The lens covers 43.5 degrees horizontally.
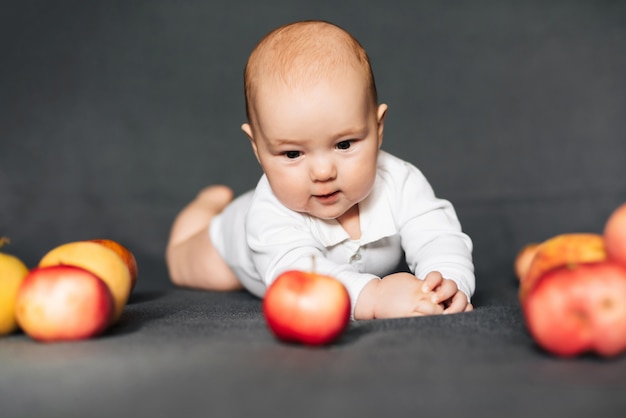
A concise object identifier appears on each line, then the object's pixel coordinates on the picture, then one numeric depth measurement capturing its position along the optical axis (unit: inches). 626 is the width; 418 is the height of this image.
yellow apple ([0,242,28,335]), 52.2
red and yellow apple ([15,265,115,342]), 49.2
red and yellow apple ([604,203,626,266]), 44.1
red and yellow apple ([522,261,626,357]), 40.8
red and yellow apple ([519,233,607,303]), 46.2
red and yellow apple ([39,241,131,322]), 54.3
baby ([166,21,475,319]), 60.2
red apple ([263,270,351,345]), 46.7
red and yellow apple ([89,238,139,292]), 68.2
